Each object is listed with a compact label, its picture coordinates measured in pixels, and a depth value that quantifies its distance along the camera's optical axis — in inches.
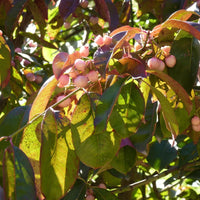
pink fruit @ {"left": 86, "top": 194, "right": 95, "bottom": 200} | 35.1
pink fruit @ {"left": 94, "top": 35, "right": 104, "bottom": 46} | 28.8
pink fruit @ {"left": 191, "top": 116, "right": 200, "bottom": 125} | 31.6
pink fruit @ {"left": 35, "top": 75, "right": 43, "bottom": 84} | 49.2
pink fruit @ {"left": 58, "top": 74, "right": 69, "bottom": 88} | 27.8
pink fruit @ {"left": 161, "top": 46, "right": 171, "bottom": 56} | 28.3
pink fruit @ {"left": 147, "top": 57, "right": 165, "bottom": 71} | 27.1
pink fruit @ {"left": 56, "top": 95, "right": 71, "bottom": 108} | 28.4
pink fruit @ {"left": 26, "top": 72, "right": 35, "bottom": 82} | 47.0
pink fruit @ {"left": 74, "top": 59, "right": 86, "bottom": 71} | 27.1
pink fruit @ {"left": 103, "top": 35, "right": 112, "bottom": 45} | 28.6
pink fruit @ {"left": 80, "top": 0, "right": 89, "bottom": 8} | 42.2
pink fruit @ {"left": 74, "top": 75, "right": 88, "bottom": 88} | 27.2
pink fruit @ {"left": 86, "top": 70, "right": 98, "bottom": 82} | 27.3
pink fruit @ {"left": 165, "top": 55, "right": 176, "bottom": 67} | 27.4
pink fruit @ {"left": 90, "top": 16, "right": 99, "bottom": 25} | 46.8
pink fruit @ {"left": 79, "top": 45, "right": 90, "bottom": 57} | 27.9
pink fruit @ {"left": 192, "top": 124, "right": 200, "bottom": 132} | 31.8
